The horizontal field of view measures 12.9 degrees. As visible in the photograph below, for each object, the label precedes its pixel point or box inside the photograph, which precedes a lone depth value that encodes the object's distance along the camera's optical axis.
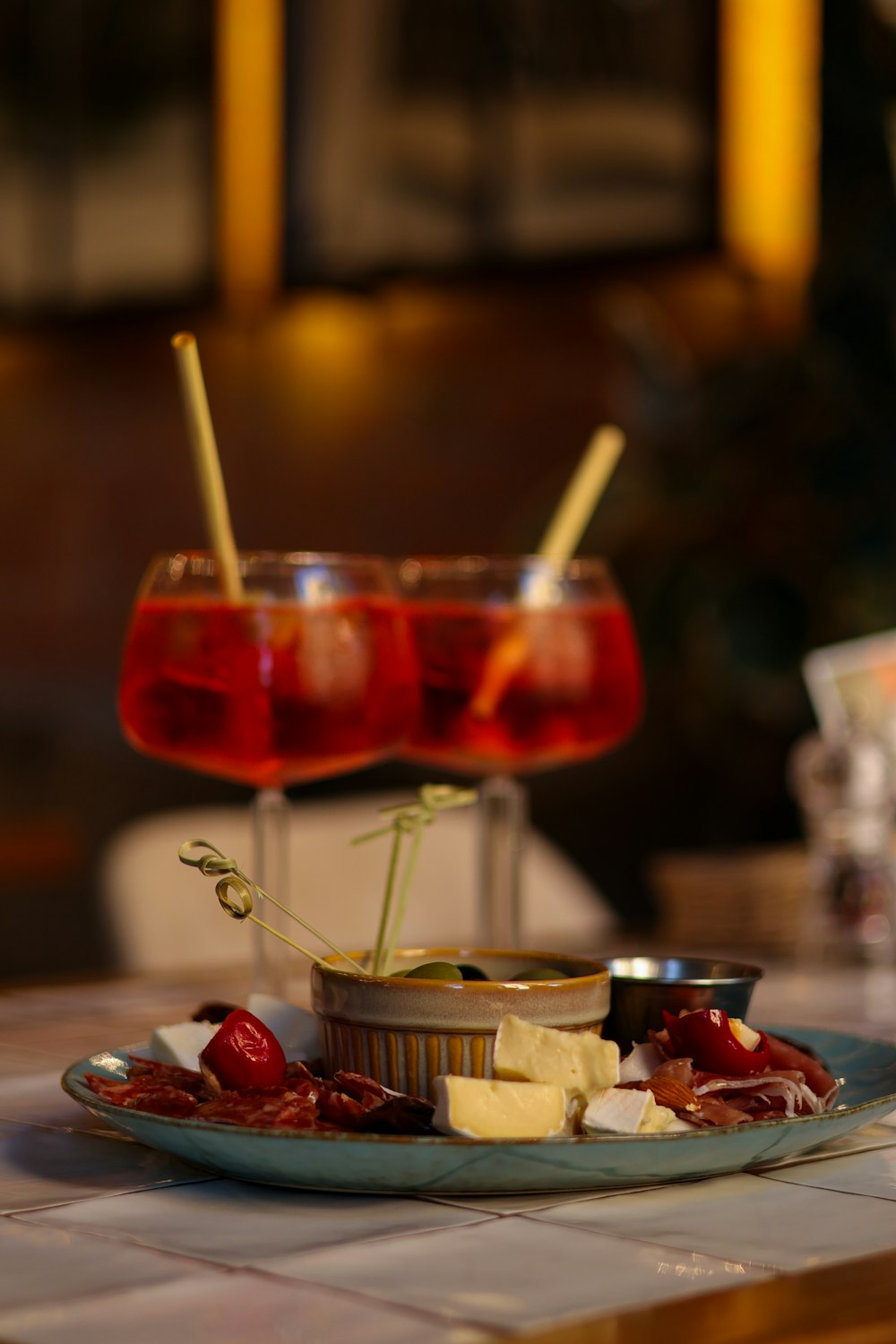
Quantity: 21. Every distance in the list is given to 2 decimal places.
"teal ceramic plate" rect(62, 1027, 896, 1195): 1.03
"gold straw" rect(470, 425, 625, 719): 1.41
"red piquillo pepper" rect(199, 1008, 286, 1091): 1.09
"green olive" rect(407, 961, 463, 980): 1.10
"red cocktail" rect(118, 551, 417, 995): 1.28
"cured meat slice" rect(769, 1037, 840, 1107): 1.11
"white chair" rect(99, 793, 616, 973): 1.73
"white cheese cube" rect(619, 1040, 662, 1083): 1.11
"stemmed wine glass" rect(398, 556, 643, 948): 1.41
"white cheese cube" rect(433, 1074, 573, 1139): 1.04
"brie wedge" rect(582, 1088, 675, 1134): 1.05
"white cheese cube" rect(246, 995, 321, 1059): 1.15
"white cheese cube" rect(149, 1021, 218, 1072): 1.13
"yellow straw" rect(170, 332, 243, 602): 1.23
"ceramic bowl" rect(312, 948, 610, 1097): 1.07
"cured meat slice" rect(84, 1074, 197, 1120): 1.08
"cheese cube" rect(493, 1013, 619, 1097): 1.06
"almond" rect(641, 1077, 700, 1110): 1.07
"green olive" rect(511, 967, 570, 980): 1.11
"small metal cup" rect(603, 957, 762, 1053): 1.13
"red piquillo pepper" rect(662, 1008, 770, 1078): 1.10
